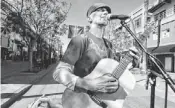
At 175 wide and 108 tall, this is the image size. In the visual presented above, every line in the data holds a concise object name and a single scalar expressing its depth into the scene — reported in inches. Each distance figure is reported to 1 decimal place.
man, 53.6
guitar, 56.7
